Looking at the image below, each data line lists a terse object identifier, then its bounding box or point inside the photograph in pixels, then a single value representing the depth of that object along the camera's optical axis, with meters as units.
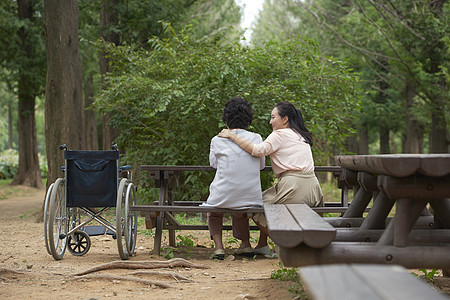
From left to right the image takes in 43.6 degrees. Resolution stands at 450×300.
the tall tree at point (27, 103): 17.42
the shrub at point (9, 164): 28.62
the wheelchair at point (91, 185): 6.40
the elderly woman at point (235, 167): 5.98
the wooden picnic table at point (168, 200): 6.62
